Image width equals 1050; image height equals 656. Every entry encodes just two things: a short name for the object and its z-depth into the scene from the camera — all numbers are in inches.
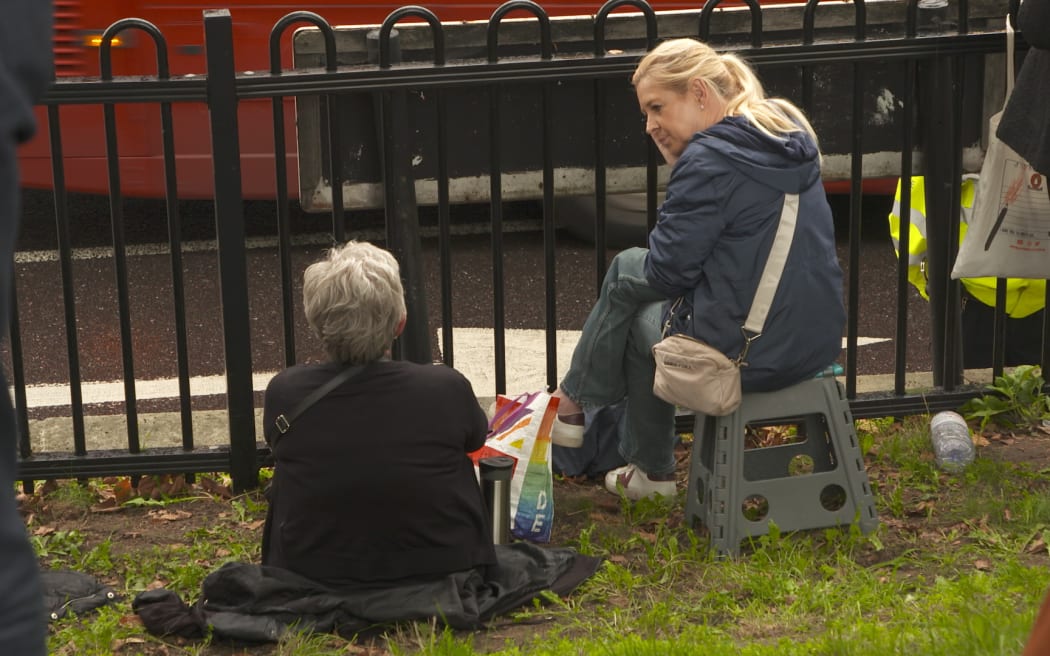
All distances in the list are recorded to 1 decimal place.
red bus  634.2
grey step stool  327.0
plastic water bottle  376.5
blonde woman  314.8
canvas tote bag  373.4
